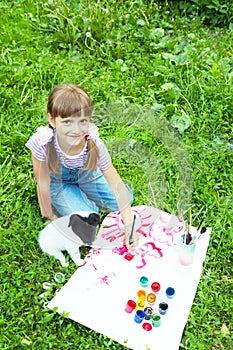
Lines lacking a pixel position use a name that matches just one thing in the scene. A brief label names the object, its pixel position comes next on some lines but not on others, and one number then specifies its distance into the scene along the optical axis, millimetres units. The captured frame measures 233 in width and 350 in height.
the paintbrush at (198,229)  2418
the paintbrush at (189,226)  2363
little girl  2318
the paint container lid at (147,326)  2176
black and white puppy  2432
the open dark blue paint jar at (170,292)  2281
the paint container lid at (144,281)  2322
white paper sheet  2184
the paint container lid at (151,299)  2254
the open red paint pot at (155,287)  2301
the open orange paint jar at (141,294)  2271
